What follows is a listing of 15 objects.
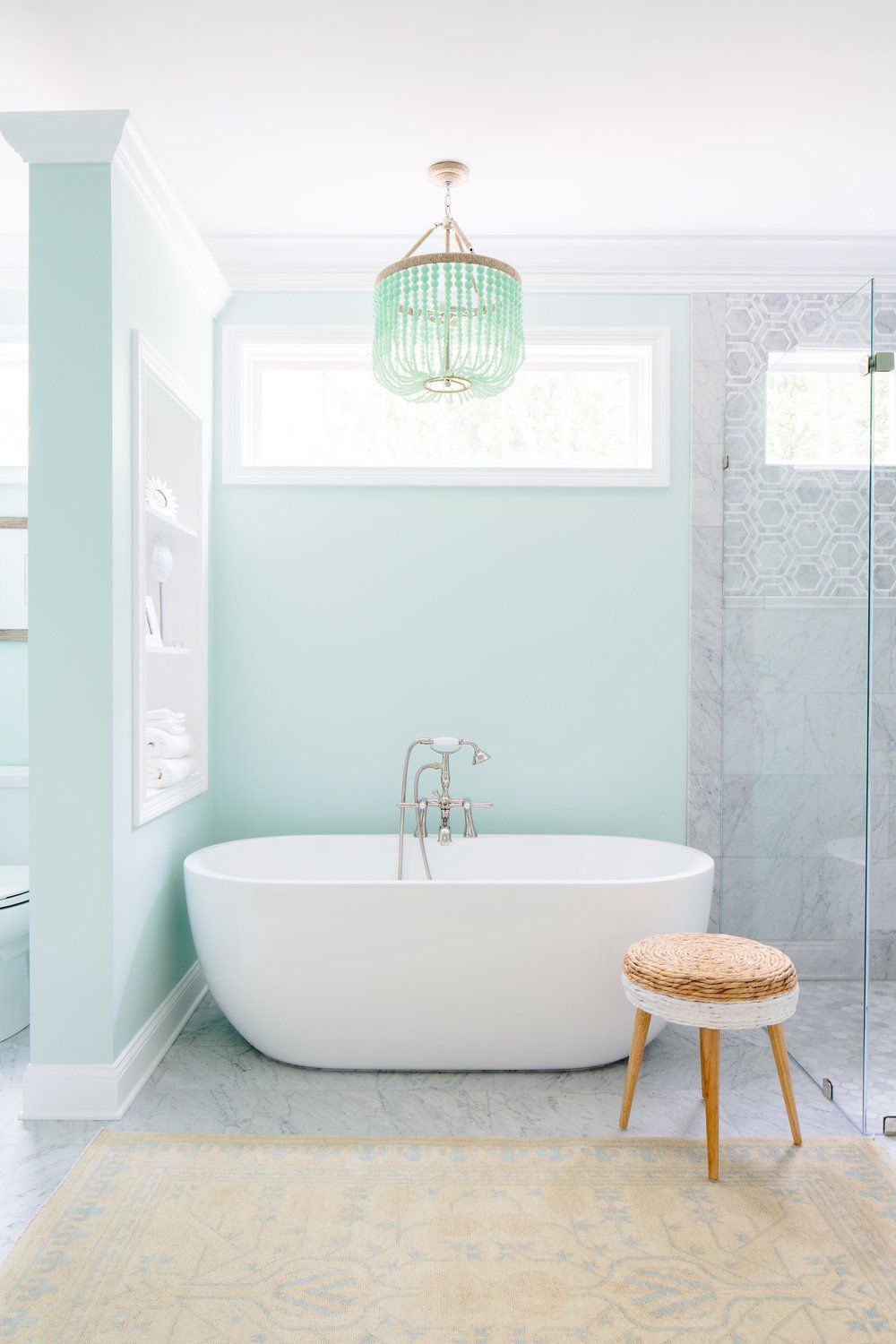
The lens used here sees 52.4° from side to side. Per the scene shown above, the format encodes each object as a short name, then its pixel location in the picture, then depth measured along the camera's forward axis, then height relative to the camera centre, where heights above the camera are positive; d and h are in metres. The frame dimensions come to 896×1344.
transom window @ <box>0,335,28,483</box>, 3.40 +0.95
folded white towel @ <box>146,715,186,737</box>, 2.91 -0.22
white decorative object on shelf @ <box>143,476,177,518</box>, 2.72 +0.49
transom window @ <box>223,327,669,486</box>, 3.42 +0.93
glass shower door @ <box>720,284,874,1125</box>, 2.37 +0.01
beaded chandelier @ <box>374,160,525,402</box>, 2.46 +0.93
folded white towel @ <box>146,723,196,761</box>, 2.79 -0.28
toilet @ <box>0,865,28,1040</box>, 2.64 -0.88
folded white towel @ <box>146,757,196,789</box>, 2.79 -0.37
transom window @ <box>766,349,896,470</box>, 2.26 +0.68
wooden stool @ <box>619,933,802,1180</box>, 2.03 -0.76
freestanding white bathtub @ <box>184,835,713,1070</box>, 2.43 -0.82
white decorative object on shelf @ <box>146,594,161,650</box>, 2.78 +0.08
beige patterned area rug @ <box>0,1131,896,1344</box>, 1.59 -1.16
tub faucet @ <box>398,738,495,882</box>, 3.13 -0.50
